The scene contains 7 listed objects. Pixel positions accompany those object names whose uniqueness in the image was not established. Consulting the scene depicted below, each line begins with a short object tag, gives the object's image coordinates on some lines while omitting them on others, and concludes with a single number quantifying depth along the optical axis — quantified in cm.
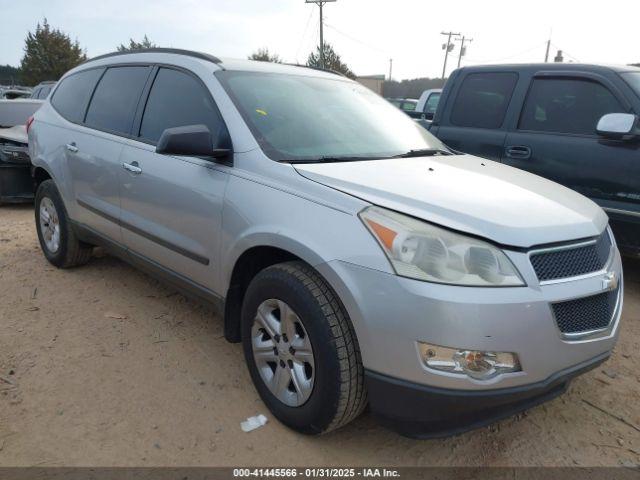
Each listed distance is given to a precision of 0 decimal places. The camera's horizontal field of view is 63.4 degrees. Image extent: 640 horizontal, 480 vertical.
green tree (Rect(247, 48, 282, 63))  3924
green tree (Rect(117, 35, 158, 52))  3603
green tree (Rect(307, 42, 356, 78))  4194
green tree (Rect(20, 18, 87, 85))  3544
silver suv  194
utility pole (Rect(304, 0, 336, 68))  3600
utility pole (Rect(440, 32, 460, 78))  5131
